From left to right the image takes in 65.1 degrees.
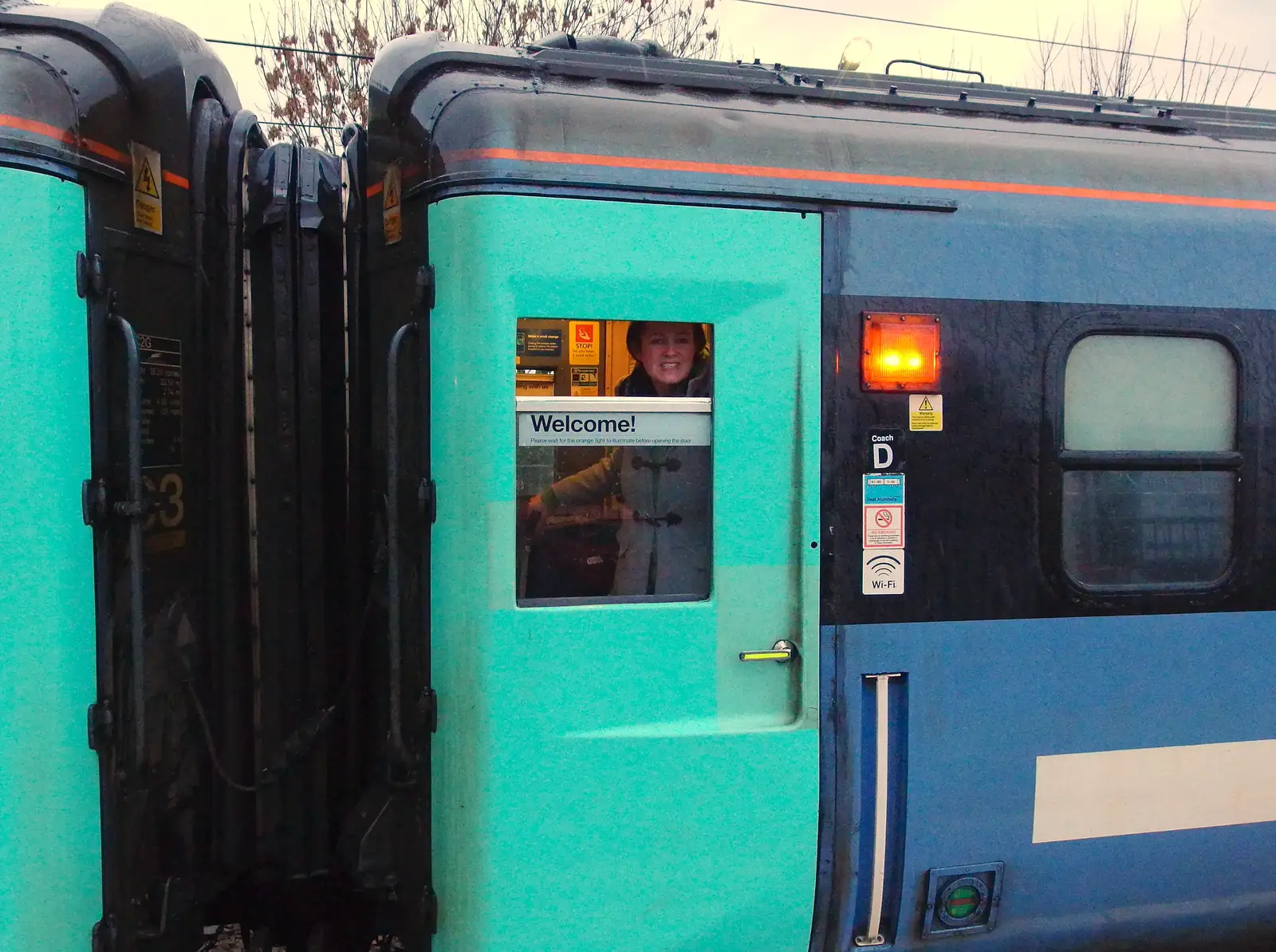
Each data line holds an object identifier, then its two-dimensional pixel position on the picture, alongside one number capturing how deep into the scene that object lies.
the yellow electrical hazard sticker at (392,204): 2.70
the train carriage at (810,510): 2.51
